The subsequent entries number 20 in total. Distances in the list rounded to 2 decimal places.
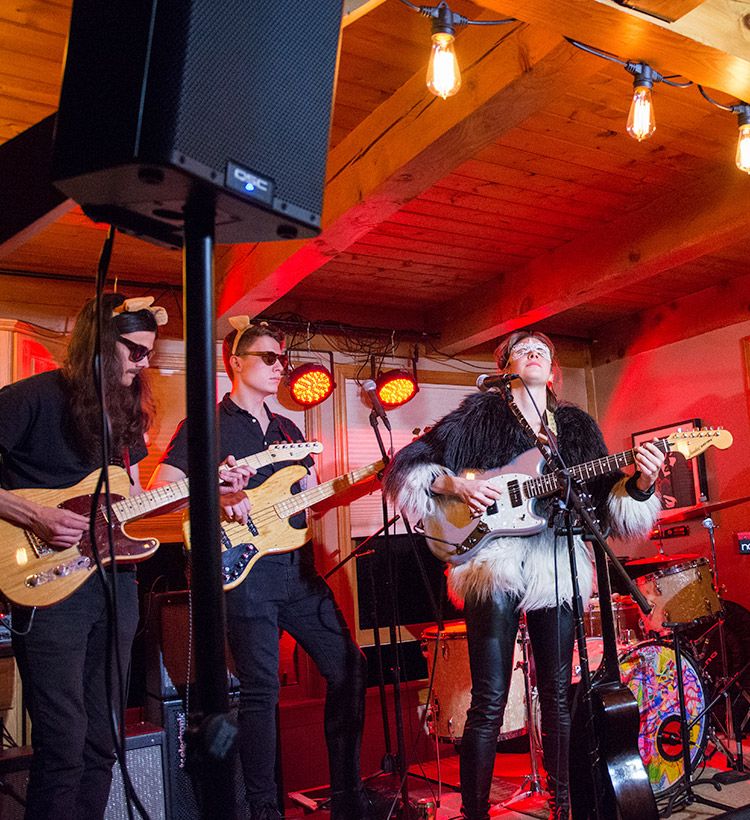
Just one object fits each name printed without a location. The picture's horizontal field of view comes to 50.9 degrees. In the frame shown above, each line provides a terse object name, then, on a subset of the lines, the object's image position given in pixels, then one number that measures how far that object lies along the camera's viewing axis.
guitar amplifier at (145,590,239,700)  3.39
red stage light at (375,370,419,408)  5.28
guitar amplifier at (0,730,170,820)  2.85
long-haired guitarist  2.28
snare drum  3.82
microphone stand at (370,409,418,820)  3.11
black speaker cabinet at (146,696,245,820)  3.20
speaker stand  0.81
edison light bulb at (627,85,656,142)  2.53
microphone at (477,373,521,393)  2.87
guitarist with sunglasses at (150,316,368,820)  2.96
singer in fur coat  2.87
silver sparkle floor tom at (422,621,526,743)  4.03
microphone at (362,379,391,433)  3.33
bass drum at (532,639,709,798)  3.59
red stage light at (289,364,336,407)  4.91
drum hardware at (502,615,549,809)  3.78
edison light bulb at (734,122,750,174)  2.83
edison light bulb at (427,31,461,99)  2.31
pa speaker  0.83
